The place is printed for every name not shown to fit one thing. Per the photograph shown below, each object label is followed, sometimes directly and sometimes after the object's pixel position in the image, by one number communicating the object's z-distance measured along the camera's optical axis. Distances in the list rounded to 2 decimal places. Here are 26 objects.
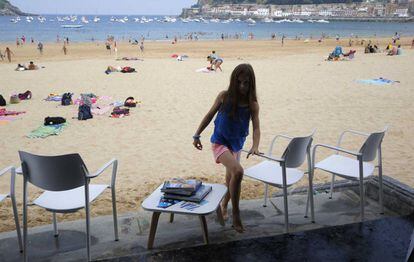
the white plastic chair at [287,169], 3.33
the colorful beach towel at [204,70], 17.70
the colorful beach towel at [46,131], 8.02
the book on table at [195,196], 3.08
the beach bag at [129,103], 10.59
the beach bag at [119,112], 9.62
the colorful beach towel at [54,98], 11.67
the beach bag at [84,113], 9.37
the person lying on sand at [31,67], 18.78
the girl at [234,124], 3.42
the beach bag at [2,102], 10.89
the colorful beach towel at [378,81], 13.86
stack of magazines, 3.09
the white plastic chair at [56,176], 2.80
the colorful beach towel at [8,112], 9.81
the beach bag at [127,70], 17.72
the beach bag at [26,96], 11.82
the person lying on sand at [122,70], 17.61
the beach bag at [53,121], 8.85
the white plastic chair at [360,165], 3.53
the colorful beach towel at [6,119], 9.11
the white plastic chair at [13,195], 2.86
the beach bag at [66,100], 10.94
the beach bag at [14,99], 11.23
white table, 2.93
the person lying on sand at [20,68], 18.70
